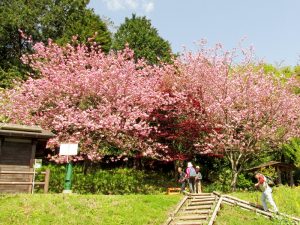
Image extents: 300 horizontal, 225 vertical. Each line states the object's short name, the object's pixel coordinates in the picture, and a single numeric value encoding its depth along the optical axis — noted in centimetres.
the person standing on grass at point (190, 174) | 2097
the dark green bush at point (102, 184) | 2078
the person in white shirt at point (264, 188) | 1472
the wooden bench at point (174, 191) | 2230
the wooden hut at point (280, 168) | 3016
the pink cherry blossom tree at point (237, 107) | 2495
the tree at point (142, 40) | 4609
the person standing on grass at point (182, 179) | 2113
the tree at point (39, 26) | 4119
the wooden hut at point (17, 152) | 1805
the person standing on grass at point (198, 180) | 2202
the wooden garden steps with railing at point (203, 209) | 1439
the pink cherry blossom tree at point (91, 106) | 2394
